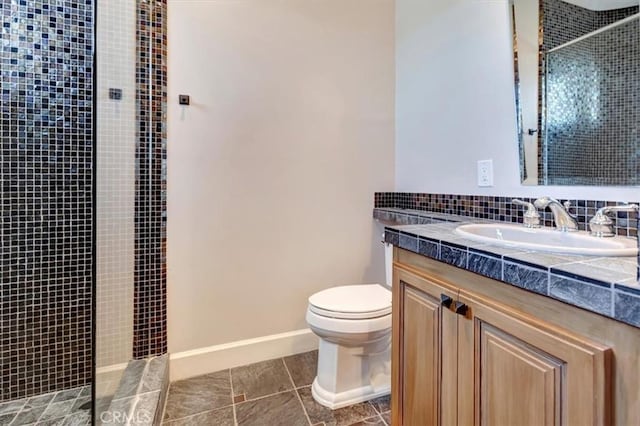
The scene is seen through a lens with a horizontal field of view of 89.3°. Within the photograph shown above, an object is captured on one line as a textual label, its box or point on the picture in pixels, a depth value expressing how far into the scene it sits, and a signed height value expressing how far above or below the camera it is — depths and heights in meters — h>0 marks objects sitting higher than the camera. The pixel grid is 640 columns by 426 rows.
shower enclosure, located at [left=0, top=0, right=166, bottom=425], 1.42 +0.05
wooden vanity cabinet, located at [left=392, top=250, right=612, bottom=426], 0.58 -0.33
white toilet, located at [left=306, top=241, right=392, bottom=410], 1.42 -0.61
